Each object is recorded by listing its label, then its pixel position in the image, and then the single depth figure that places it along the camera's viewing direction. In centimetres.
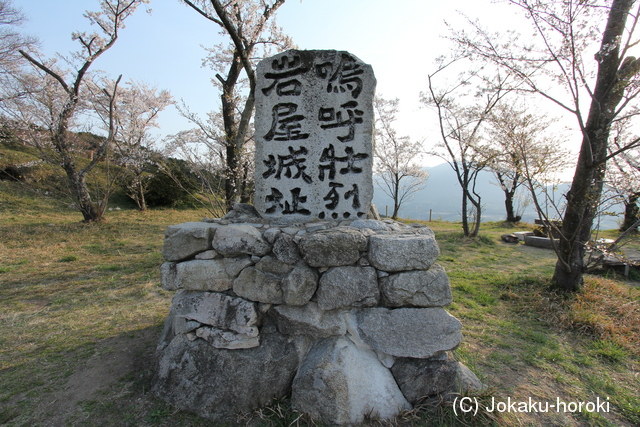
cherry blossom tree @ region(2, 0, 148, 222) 980
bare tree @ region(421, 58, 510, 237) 1014
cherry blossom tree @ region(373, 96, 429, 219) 1831
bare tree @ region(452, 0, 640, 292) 449
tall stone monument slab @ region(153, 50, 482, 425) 256
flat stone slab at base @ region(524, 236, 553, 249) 987
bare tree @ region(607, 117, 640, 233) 513
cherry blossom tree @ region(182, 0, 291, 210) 707
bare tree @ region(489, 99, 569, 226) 481
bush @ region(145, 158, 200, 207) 1588
